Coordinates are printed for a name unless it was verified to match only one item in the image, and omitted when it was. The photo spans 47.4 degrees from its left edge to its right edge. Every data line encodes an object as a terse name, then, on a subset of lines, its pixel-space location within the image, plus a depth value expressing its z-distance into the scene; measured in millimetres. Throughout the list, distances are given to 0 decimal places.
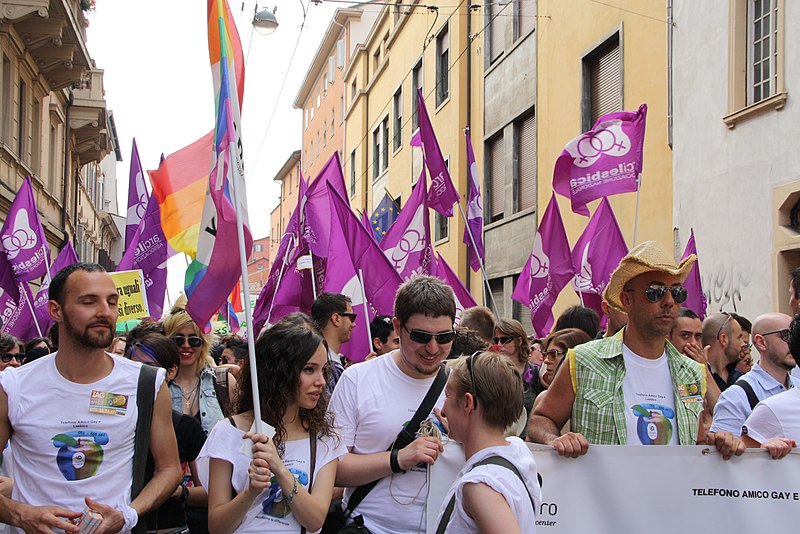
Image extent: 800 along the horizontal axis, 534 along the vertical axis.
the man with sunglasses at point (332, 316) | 6570
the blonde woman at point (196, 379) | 5801
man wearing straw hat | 3979
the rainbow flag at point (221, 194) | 4031
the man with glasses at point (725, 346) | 6418
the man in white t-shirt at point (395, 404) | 3768
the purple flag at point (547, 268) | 10742
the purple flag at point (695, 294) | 9328
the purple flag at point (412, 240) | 10891
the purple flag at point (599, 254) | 10047
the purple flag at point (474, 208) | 11742
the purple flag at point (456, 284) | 10704
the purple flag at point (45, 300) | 13070
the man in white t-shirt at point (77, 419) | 3600
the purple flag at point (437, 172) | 10883
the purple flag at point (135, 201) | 12711
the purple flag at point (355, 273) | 9398
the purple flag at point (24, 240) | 11672
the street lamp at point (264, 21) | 17969
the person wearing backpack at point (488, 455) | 2893
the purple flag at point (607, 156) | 9500
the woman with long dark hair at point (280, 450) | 3398
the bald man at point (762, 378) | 4418
